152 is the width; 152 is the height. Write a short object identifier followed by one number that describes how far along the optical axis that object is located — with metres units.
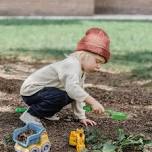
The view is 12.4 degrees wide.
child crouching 5.77
